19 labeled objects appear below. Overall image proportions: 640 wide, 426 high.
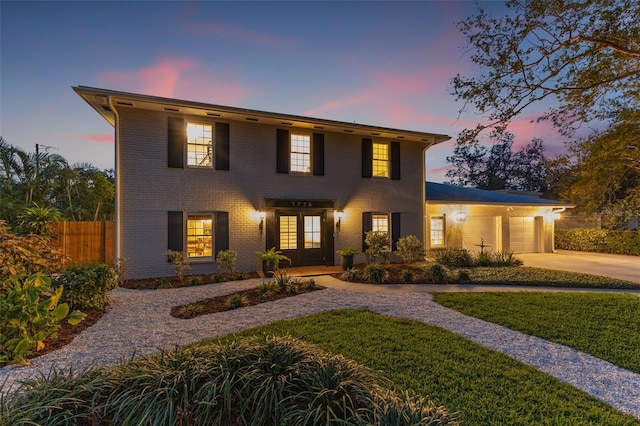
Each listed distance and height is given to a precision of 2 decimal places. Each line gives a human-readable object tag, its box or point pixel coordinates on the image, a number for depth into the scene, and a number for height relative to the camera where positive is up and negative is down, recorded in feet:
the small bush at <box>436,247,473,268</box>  38.17 -4.92
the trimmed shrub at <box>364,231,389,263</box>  36.06 -3.02
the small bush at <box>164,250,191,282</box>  28.99 -4.06
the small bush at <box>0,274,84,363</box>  12.37 -4.11
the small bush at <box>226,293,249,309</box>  21.29 -5.76
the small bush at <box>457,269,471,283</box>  30.19 -5.68
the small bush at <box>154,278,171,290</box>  27.01 -5.78
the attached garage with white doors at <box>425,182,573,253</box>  46.44 +0.02
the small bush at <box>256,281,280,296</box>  24.07 -5.50
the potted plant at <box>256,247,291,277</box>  31.07 -4.26
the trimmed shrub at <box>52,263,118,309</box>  18.80 -4.10
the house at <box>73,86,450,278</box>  29.71 +4.15
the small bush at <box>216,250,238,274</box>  30.12 -3.97
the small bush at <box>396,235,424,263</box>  37.06 -3.39
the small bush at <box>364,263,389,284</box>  29.71 -5.37
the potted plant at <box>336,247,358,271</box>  35.03 -4.22
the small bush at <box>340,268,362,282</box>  30.53 -5.65
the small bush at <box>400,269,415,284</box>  30.07 -5.62
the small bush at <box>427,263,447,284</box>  29.86 -5.38
